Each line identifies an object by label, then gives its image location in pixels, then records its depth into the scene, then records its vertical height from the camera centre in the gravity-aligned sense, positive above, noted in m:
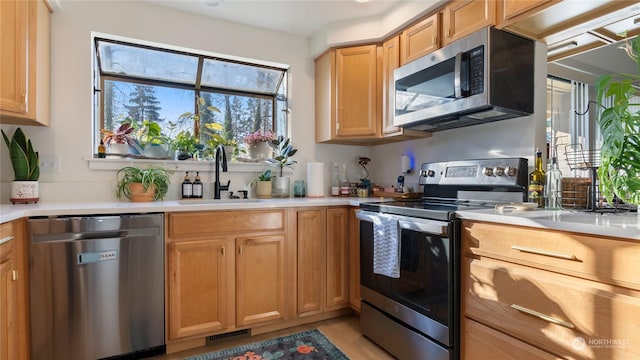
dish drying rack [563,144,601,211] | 1.56 +0.07
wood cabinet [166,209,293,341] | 1.93 -0.58
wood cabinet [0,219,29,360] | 1.42 -0.53
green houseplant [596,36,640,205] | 1.17 +0.13
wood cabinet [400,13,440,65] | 2.12 +0.94
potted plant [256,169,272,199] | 2.68 -0.07
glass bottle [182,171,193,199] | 2.43 -0.08
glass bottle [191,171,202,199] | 2.45 -0.08
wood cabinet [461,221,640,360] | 1.05 -0.43
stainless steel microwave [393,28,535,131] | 1.75 +0.56
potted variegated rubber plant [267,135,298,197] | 2.76 +0.15
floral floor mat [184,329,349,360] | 1.92 -1.04
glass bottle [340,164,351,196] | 3.04 -0.02
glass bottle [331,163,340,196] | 3.08 +0.00
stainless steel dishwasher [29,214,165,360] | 1.66 -0.57
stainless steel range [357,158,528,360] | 1.58 -0.42
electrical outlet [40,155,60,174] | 2.12 +0.09
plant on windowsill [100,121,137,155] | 2.37 +0.28
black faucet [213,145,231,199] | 2.48 +0.08
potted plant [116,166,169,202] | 2.19 -0.03
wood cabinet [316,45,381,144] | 2.63 +0.69
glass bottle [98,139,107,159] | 2.34 +0.19
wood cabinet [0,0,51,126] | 1.74 +0.65
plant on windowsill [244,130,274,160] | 2.82 +0.29
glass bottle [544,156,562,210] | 1.67 -0.05
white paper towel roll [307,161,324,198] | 2.80 -0.01
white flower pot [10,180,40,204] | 1.92 -0.07
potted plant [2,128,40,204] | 1.93 +0.06
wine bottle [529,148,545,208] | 1.72 -0.03
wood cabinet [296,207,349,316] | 2.29 -0.58
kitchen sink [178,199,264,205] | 2.37 -0.17
